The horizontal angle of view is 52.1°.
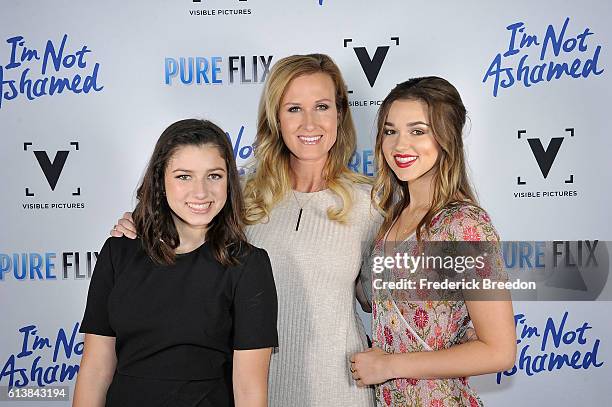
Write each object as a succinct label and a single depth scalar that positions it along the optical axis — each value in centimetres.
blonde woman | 171
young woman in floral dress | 143
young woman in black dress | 133
